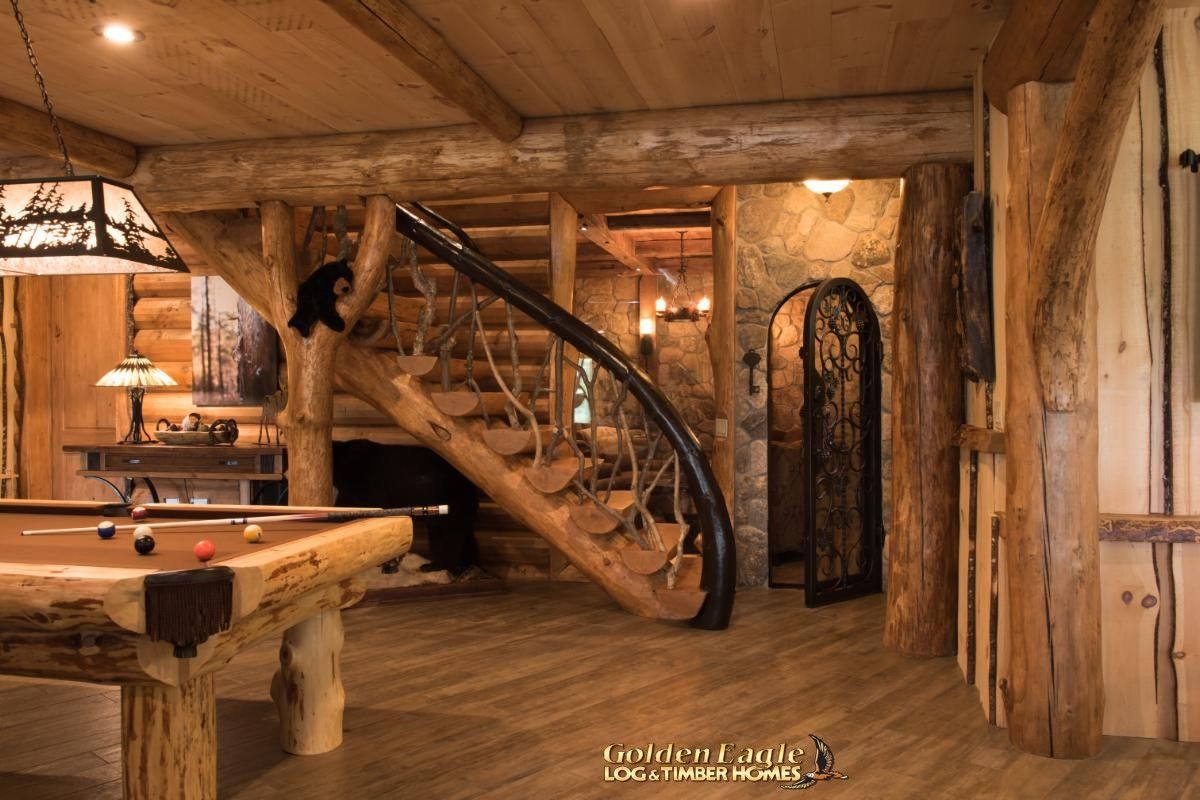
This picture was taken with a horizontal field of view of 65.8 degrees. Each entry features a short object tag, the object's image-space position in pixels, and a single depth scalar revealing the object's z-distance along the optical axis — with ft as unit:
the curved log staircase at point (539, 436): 17.35
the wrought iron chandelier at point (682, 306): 38.01
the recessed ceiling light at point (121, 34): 12.60
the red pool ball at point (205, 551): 8.54
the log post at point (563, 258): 22.20
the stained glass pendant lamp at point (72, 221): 10.08
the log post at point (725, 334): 21.53
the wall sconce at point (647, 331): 41.01
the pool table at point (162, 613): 7.51
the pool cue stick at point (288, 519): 10.62
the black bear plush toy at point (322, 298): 18.20
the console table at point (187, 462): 21.13
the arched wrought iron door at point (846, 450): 19.92
